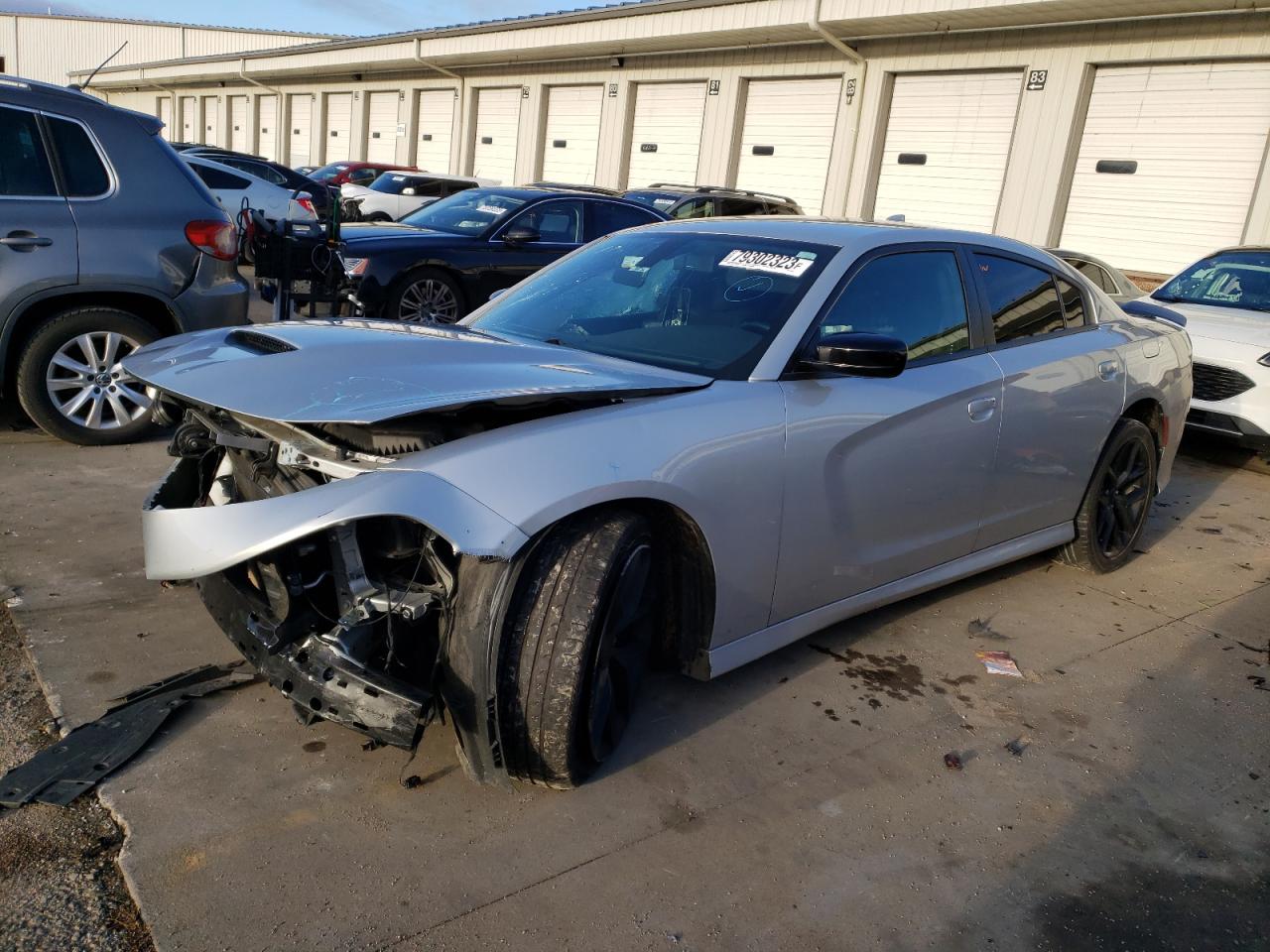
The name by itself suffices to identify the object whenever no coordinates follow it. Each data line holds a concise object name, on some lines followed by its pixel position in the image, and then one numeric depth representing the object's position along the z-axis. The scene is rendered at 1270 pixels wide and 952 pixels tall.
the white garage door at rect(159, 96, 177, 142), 46.44
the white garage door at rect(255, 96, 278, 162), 36.81
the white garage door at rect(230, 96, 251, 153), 39.00
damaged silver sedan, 2.55
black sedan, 8.66
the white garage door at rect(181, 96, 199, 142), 43.69
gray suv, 5.23
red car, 19.92
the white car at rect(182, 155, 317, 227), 12.93
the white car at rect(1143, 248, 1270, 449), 7.38
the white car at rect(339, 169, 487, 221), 16.83
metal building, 13.62
